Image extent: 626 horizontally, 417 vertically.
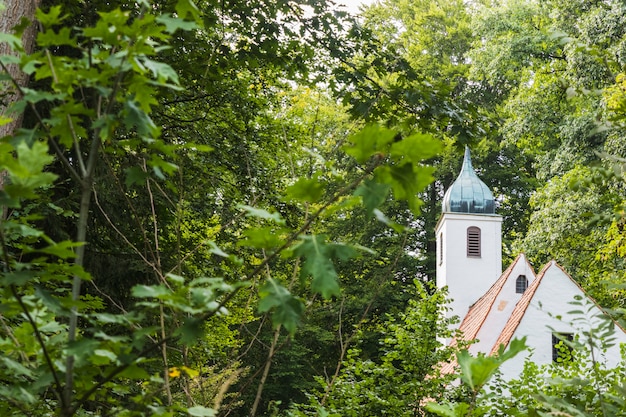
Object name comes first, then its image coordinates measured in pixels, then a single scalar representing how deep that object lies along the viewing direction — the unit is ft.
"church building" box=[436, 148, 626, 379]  66.85
